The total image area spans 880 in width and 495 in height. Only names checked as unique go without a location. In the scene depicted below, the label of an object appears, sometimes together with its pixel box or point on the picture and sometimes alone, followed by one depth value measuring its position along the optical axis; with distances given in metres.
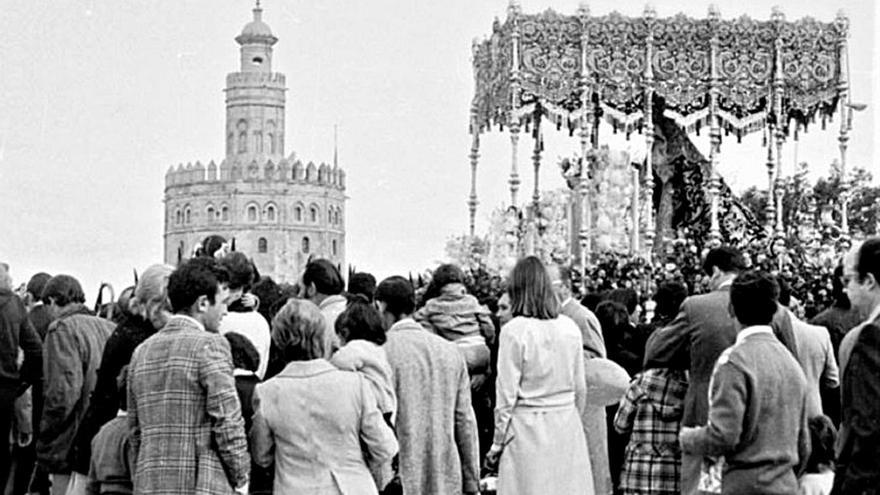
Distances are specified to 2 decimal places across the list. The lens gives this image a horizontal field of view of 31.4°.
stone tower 115.62
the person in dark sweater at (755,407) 7.44
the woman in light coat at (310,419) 7.68
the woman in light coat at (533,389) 9.30
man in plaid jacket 7.17
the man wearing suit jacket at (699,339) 8.41
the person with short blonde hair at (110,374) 8.27
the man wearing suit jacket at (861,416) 6.26
